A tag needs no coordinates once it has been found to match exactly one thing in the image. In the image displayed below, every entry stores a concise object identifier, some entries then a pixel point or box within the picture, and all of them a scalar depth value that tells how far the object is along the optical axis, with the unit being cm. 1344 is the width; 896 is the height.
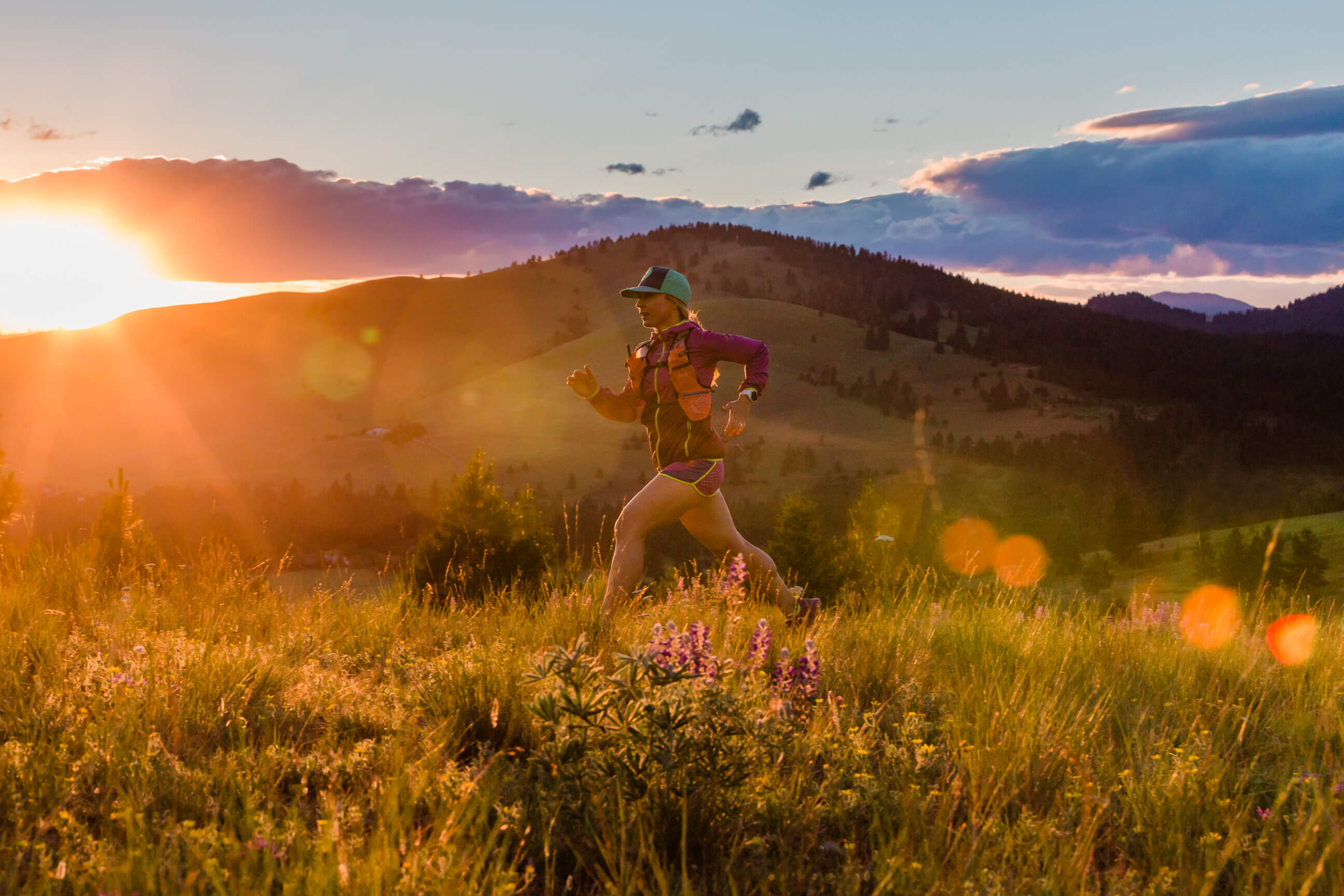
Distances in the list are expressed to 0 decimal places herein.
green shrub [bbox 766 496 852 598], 1380
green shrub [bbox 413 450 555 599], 1038
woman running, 506
